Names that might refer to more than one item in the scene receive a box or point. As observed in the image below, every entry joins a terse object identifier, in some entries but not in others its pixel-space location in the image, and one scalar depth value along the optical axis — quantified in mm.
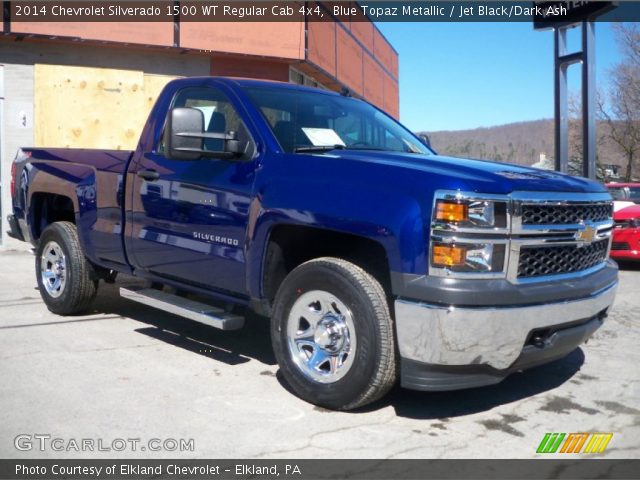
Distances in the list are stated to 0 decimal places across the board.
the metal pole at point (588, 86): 9898
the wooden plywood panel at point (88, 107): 11383
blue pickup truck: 3512
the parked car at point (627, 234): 10062
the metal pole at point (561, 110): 10344
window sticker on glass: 4610
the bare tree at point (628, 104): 28344
